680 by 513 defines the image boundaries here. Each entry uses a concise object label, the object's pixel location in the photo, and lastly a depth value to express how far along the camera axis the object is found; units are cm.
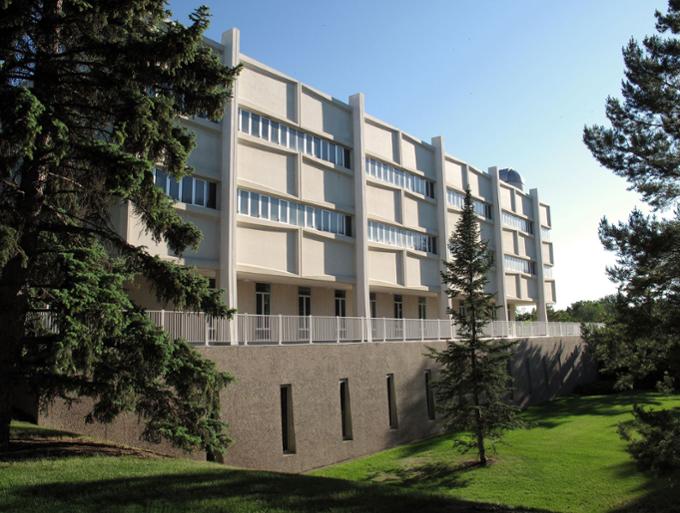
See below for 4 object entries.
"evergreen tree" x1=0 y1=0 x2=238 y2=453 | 875
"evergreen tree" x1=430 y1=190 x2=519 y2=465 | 1920
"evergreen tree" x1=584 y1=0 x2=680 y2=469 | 1327
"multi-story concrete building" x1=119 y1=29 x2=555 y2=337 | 1986
